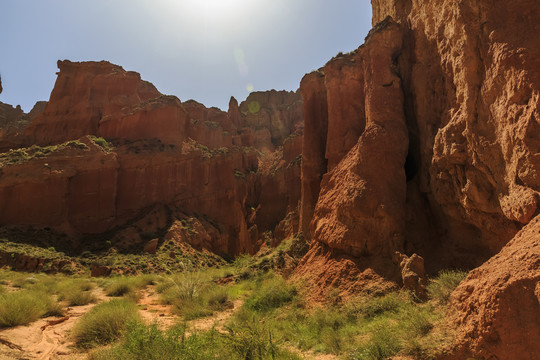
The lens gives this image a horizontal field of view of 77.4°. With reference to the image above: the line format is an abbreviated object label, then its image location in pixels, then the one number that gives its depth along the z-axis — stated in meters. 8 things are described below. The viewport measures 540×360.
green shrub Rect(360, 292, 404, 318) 8.38
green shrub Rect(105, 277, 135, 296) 16.98
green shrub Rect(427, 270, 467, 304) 7.43
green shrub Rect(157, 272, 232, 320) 11.65
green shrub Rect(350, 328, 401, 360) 5.97
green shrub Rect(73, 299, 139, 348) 8.53
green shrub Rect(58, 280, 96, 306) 14.26
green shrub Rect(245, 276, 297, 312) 11.45
